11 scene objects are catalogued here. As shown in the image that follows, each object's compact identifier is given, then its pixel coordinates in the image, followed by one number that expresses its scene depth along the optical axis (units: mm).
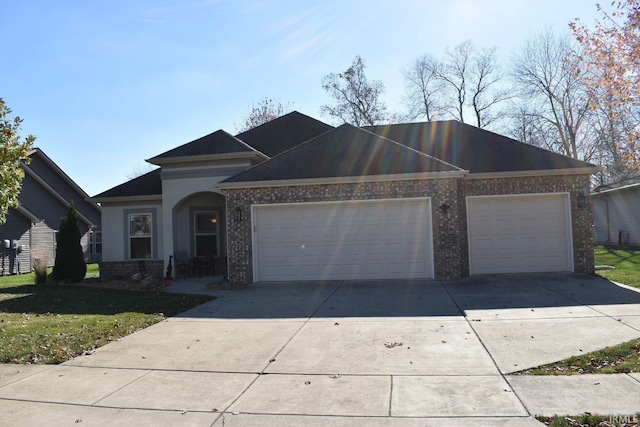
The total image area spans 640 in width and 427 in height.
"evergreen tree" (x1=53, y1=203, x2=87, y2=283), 15719
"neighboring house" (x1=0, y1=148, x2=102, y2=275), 22078
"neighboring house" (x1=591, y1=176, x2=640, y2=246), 23484
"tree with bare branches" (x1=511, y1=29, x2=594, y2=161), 33000
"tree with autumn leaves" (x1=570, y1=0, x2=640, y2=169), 9109
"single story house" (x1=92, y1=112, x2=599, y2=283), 12734
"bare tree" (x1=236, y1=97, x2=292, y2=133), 36844
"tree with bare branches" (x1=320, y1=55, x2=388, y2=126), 34469
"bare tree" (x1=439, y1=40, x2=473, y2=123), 36719
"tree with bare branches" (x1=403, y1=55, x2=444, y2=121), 36331
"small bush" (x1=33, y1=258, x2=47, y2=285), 16031
